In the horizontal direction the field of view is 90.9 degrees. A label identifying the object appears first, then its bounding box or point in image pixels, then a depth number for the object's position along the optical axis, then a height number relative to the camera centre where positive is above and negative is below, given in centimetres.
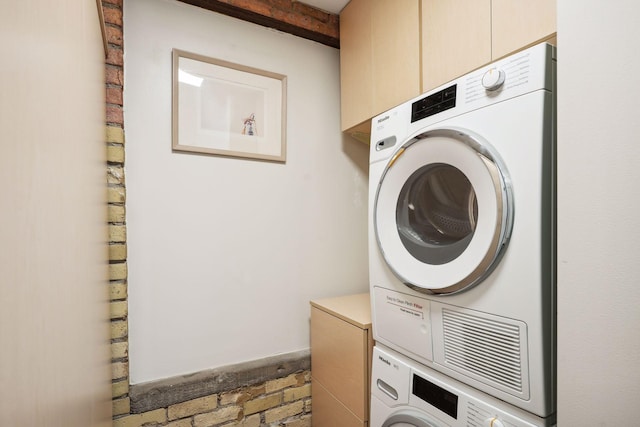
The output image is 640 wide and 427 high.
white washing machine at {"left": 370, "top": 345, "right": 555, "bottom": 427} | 87 -61
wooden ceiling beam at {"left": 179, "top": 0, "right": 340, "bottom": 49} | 155 +101
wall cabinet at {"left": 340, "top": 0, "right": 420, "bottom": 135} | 134 +74
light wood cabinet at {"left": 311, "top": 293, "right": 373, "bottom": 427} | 134 -71
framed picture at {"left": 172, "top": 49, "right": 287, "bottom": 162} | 149 +52
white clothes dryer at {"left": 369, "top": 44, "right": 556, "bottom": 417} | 80 -6
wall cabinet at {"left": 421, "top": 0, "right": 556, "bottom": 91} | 93 +59
